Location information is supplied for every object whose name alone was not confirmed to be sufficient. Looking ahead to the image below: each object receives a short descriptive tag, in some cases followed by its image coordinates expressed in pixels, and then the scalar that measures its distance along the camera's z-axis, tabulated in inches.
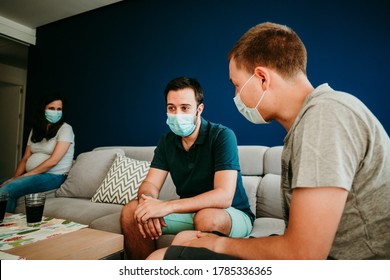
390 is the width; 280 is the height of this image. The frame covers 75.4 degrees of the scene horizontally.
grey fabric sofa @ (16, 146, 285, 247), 52.2
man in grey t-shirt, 16.6
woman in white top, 78.9
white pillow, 68.1
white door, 181.5
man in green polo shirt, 38.3
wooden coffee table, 30.8
